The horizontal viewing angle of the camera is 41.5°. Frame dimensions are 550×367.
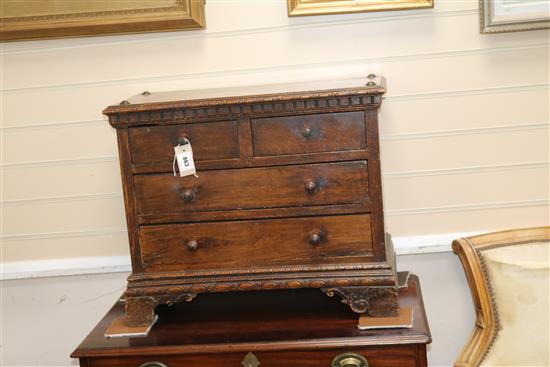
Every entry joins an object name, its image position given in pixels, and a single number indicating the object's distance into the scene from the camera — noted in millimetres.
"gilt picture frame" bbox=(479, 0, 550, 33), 2373
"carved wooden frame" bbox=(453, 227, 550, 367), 2326
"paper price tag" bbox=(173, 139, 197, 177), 2113
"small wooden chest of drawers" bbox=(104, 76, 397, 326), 2074
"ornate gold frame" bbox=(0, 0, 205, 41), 2467
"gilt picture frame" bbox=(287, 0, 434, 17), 2414
